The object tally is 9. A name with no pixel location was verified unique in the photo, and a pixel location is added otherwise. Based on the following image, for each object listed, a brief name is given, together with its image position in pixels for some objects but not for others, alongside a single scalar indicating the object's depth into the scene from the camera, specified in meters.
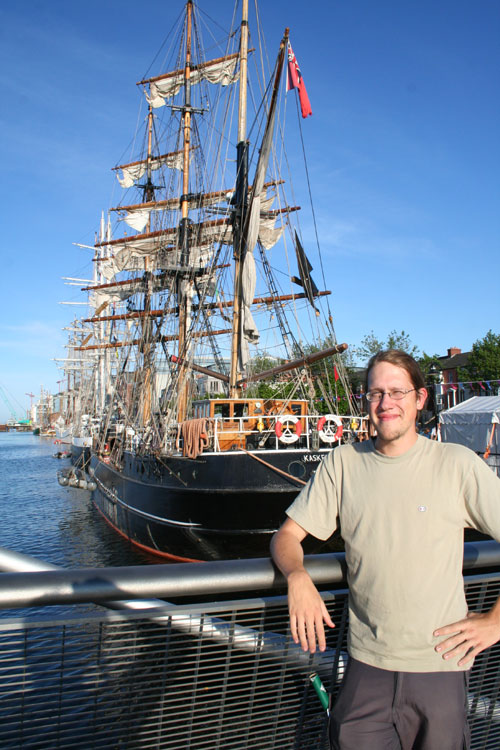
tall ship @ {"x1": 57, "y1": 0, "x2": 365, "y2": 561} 14.74
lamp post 27.26
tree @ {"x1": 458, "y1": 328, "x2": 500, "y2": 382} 52.30
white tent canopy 22.91
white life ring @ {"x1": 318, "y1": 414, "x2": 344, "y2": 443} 15.42
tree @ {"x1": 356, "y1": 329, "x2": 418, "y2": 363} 57.08
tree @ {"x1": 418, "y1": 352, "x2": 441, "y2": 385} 51.61
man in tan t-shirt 2.21
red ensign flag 18.38
